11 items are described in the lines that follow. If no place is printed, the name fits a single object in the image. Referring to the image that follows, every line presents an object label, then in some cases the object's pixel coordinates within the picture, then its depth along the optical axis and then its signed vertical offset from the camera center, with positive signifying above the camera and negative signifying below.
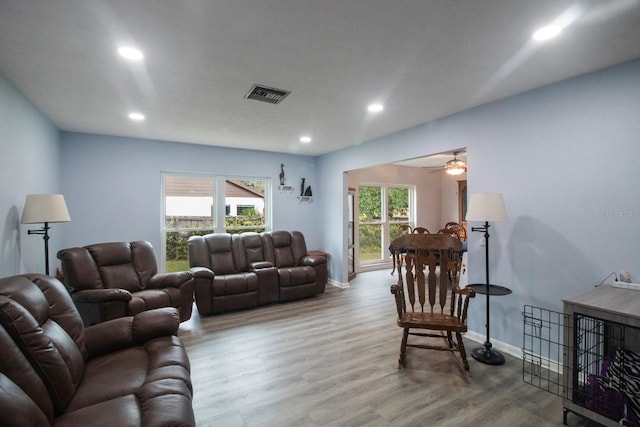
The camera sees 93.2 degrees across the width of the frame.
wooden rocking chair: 2.63 -0.70
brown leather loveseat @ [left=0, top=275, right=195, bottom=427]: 1.25 -0.82
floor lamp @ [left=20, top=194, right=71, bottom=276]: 2.73 +0.03
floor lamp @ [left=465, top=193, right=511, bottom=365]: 2.69 -0.05
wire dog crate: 1.81 -1.07
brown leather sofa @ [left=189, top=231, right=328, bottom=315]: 4.11 -0.87
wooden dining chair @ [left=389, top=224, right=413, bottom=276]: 6.28 -0.40
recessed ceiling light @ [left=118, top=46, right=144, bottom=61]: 2.05 +1.12
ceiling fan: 5.31 +0.82
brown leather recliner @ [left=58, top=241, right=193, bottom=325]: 2.99 -0.78
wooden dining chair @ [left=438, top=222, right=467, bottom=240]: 6.77 -0.35
